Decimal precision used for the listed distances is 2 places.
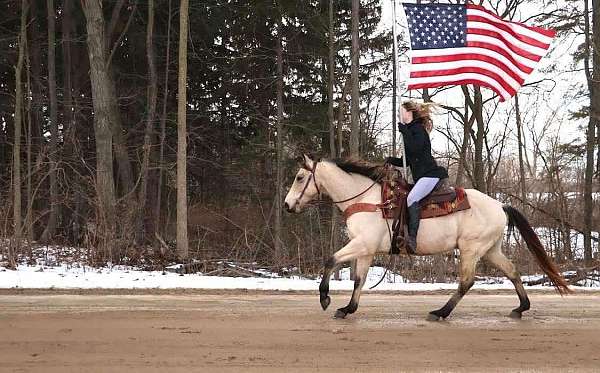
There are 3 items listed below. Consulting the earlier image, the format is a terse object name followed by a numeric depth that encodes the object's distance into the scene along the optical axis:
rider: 15.50
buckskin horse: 15.52
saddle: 15.62
